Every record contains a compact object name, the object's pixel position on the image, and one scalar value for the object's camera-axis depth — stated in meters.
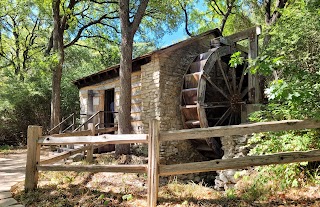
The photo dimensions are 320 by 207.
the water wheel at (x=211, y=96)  7.84
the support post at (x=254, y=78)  7.60
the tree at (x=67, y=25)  10.46
